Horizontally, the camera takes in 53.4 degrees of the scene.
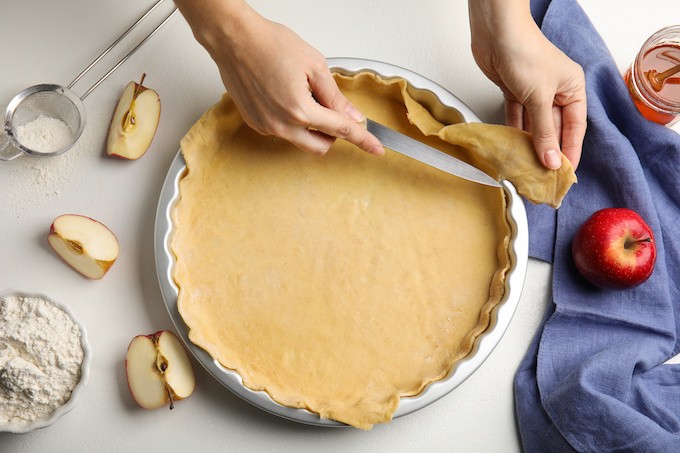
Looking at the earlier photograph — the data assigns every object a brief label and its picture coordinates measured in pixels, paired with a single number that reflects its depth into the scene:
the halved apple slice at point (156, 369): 1.23
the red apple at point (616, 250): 1.24
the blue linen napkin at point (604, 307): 1.23
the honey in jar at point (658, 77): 1.33
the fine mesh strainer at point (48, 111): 1.30
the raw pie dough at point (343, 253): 1.20
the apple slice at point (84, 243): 1.26
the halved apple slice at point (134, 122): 1.31
